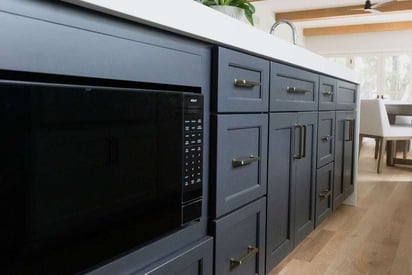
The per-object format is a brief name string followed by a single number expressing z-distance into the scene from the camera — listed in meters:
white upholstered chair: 4.42
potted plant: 1.56
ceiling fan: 5.12
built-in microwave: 0.62
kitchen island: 0.69
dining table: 4.84
